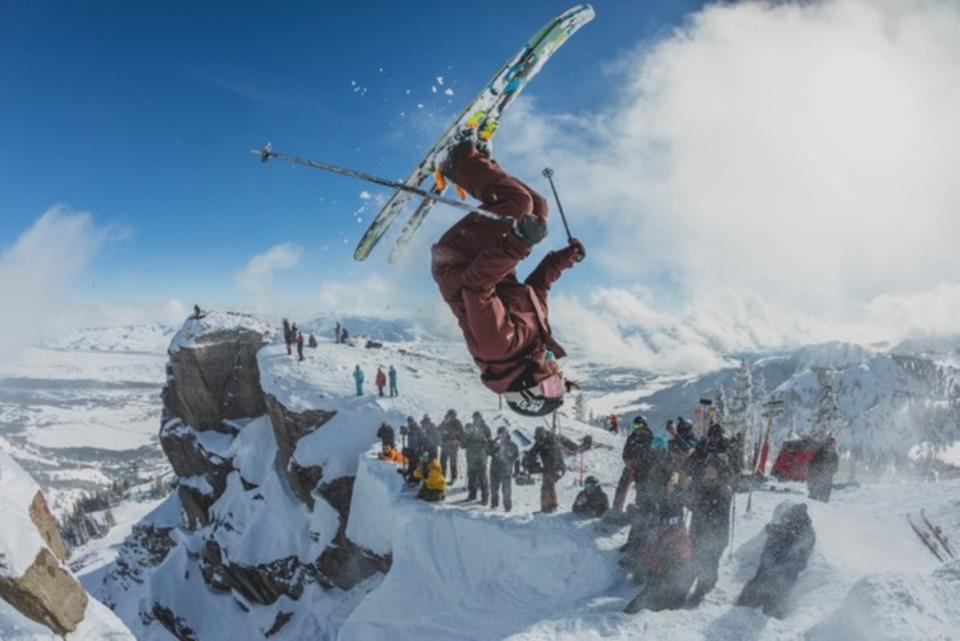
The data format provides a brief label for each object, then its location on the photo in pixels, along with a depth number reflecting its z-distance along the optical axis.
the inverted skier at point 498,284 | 3.29
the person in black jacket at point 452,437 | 15.36
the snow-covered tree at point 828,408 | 35.09
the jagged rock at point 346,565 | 17.19
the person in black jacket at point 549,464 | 11.70
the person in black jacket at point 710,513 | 7.95
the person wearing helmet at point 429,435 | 16.17
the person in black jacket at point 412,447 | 15.41
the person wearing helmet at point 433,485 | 13.57
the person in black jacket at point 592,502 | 11.34
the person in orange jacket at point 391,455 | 17.31
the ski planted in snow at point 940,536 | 9.16
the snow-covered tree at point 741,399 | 42.28
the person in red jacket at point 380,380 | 23.91
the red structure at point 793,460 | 14.98
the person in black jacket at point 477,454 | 13.14
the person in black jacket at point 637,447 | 10.03
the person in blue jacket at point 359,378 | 23.61
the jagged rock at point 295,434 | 22.72
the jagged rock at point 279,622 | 21.56
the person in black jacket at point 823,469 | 12.07
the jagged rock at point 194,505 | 33.25
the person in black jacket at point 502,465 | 12.53
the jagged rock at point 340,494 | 20.19
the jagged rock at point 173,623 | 27.37
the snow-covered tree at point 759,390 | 61.75
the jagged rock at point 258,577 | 22.28
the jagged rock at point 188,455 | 32.34
